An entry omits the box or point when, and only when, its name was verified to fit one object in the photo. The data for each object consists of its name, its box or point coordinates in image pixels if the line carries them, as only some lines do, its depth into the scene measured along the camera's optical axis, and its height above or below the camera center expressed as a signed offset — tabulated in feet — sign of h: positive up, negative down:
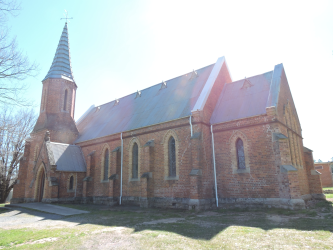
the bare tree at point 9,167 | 94.43 +8.12
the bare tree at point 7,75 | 30.40 +14.41
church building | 48.85 +8.57
